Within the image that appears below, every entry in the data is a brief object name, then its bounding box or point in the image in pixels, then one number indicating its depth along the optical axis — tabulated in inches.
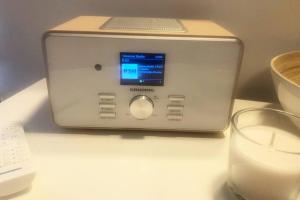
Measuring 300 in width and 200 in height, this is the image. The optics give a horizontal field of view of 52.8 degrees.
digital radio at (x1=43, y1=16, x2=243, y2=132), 17.9
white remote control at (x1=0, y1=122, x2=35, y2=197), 14.5
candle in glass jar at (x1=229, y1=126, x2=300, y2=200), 13.1
